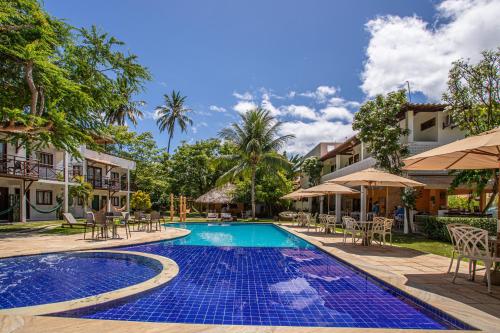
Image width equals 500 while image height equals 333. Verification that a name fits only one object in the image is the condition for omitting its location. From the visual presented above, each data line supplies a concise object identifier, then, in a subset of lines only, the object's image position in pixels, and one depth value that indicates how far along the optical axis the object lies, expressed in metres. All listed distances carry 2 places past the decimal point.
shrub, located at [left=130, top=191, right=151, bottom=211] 23.33
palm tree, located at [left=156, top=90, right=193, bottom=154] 47.09
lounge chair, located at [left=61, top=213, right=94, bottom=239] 16.52
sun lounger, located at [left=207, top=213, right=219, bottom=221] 27.78
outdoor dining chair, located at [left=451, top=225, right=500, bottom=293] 5.22
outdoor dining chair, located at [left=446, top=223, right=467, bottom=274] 5.86
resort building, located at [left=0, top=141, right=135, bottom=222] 21.42
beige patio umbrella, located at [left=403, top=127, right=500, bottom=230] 5.16
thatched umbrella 31.45
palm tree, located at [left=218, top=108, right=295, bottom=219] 27.47
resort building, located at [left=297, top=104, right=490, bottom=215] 15.76
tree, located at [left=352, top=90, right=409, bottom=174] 14.57
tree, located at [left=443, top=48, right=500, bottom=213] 12.53
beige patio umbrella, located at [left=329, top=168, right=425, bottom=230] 10.12
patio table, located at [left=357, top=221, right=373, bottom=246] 10.48
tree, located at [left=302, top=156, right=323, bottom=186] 31.12
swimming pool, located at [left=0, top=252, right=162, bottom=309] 5.79
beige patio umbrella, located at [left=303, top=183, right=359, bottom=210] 15.32
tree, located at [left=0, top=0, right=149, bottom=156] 10.02
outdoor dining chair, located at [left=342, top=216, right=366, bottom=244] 10.94
